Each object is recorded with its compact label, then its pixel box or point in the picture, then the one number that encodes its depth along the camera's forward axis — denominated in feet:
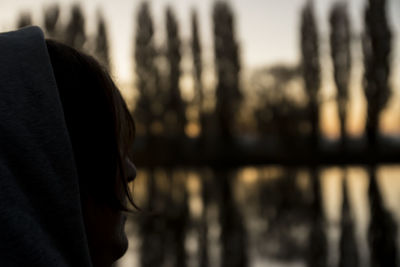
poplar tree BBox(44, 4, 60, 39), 90.41
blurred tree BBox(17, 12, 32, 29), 90.74
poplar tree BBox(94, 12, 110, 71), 92.27
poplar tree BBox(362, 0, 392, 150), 79.77
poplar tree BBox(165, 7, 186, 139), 87.56
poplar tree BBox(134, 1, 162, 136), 88.22
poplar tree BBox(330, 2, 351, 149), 84.23
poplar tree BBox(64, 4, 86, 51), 89.91
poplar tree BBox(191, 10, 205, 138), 88.07
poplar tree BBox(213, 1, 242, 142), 86.02
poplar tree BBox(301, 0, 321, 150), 86.02
